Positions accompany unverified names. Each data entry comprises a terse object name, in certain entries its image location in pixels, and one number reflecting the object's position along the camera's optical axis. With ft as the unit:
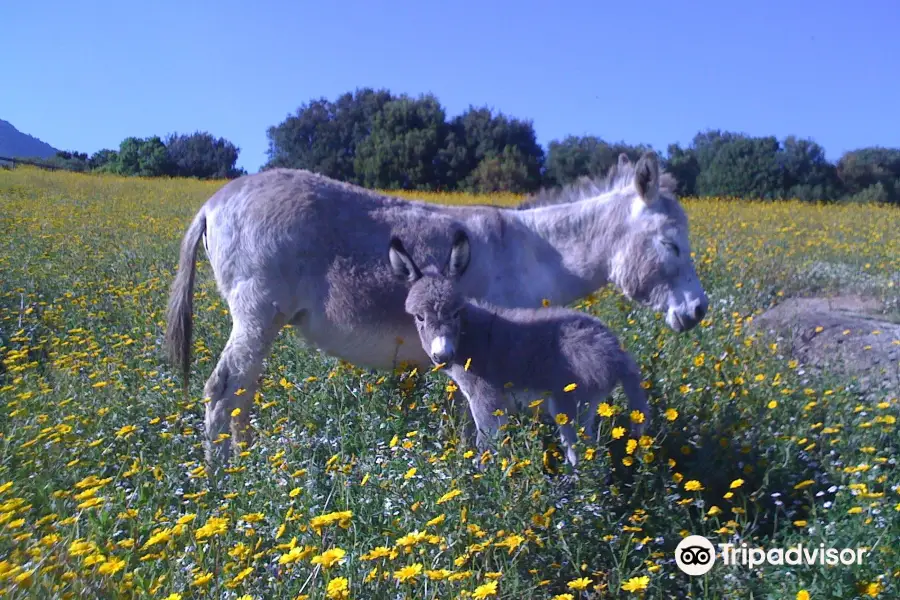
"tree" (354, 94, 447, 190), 96.73
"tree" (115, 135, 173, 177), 107.14
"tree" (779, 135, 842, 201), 110.22
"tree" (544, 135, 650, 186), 89.10
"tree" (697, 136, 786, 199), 112.04
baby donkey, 11.64
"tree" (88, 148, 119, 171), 117.37
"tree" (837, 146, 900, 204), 115.03
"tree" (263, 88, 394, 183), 108.88
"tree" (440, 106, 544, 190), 97.30
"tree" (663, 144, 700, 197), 113.27
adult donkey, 14.02
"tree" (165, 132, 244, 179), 111.14
